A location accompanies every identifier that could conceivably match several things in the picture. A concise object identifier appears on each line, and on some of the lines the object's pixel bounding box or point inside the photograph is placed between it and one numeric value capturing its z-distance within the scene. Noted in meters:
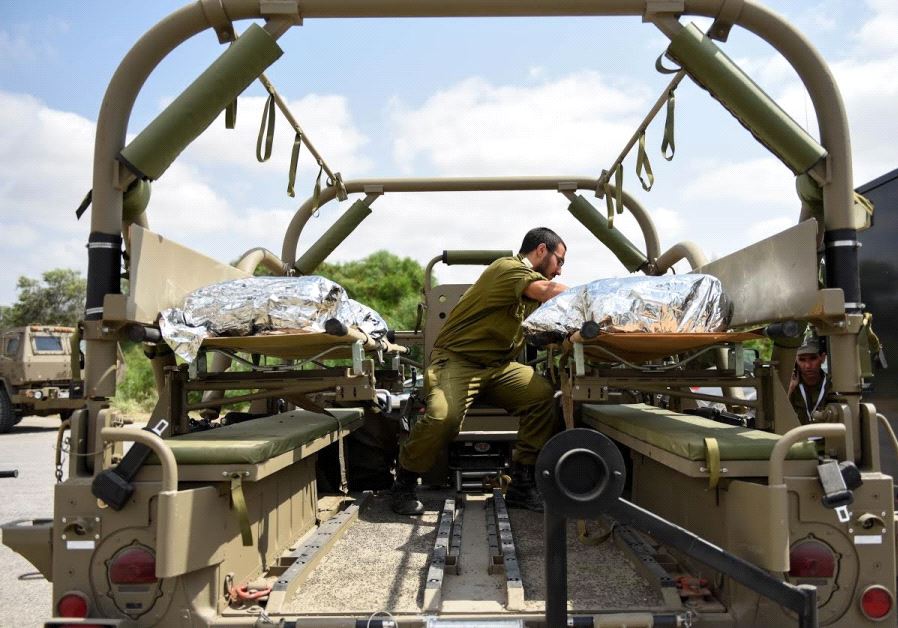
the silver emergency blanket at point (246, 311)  3.31
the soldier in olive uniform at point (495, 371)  4.21
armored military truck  17.52
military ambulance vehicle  2.51
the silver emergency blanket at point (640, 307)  3.20
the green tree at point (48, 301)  35.78
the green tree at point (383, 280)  22.64
